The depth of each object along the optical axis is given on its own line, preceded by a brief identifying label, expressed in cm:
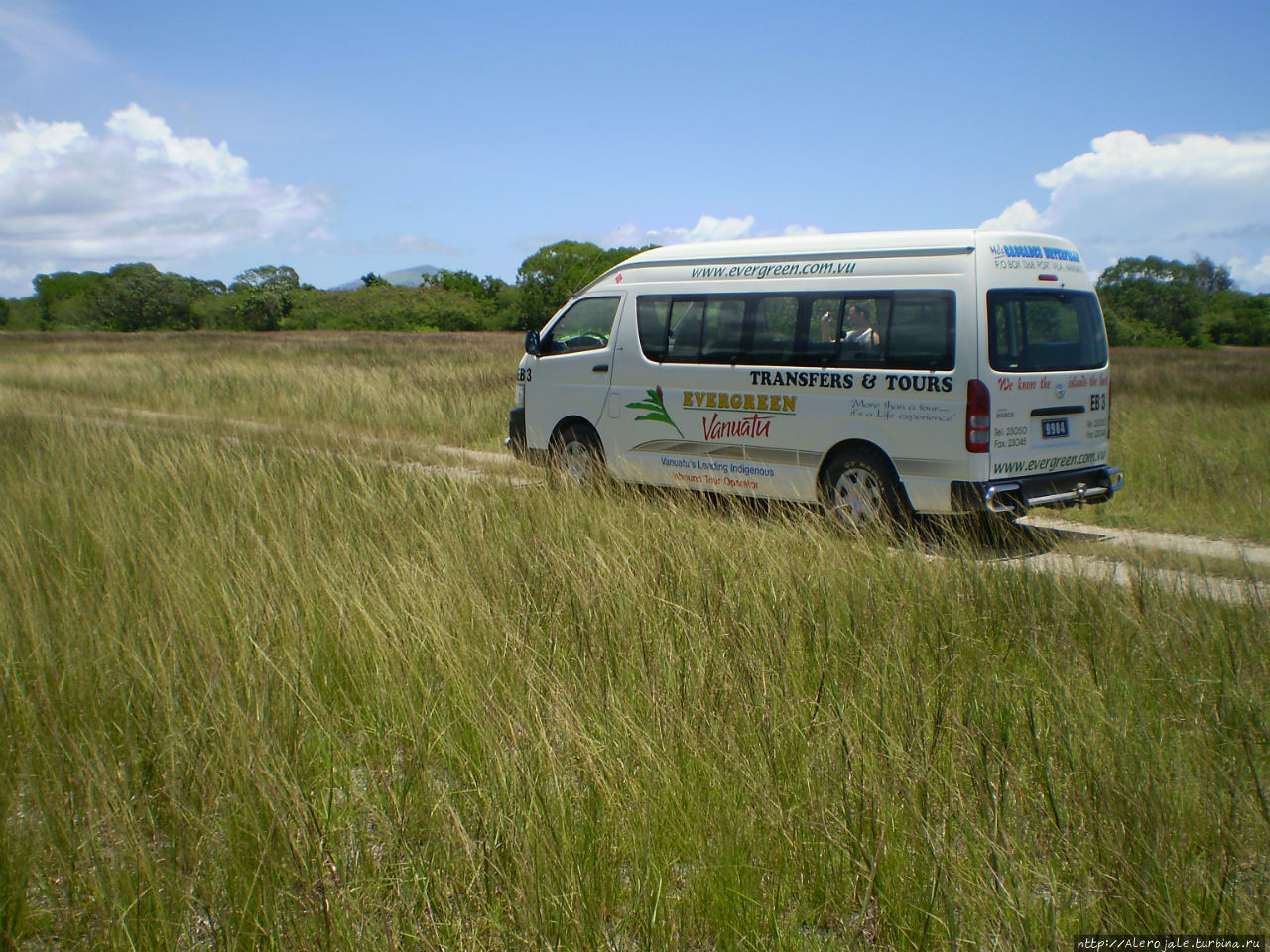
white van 735
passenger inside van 787
